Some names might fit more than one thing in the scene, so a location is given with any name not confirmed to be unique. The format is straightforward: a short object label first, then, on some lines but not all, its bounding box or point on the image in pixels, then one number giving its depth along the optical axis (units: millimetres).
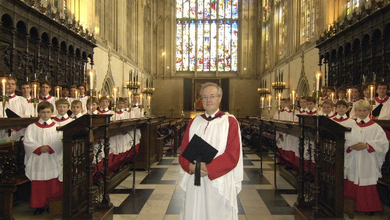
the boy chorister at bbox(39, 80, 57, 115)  6430
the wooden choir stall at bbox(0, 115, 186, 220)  3338
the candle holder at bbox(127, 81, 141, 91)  16859
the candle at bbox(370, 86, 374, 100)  4969
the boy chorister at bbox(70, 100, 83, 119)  4891
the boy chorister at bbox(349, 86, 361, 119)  6391
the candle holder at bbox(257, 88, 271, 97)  19547
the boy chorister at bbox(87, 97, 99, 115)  6090
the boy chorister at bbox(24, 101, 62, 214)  3908
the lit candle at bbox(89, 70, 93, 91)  3387
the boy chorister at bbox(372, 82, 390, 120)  5349
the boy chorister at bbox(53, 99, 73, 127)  4434
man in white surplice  2555
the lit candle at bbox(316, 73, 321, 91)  3489
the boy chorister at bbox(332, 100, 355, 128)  4508
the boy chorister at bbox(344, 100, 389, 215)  3928
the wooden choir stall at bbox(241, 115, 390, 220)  3365
